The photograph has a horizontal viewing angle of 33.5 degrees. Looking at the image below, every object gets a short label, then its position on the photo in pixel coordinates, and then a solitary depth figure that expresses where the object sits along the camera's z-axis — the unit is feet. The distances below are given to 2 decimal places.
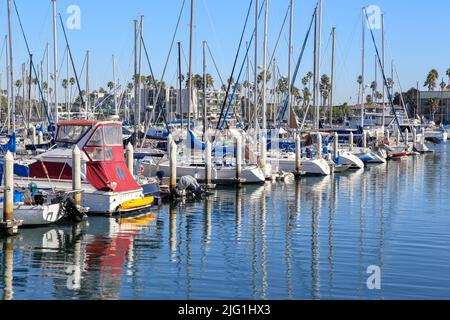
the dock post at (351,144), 220.76
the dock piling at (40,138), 196.71
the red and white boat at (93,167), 103.55
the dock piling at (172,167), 125.18
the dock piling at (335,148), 191.73
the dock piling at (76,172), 98.22
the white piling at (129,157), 120.78
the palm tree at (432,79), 588.91
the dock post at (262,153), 150.33
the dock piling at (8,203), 85.30
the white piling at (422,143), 281.64
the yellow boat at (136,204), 105.50
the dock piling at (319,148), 177.12
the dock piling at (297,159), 165.99
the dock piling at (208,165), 136.87
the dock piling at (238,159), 142.72
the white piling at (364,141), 239.97
